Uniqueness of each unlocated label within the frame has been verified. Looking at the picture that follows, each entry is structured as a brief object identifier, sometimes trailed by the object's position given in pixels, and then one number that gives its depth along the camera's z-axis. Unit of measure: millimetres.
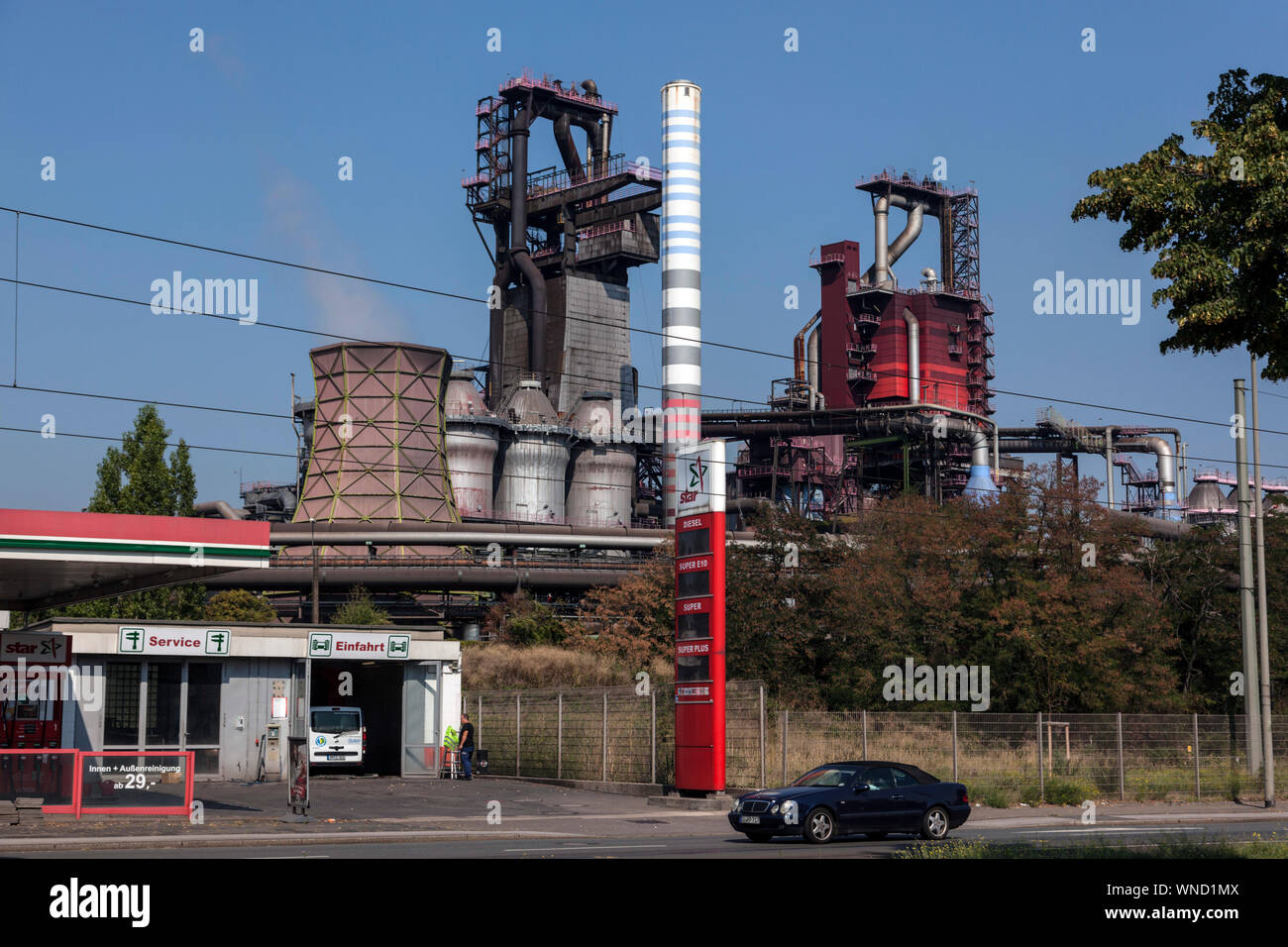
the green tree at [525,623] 75062
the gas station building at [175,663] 26844
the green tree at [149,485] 63594
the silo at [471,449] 113875
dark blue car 23828
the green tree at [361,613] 76938
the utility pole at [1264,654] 36250
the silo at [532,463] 118188
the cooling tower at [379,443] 99000
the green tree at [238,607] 78888
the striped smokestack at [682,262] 85938
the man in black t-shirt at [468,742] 40906
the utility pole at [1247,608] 37344
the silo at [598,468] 122312
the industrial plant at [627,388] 115812
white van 43438
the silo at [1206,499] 155250
